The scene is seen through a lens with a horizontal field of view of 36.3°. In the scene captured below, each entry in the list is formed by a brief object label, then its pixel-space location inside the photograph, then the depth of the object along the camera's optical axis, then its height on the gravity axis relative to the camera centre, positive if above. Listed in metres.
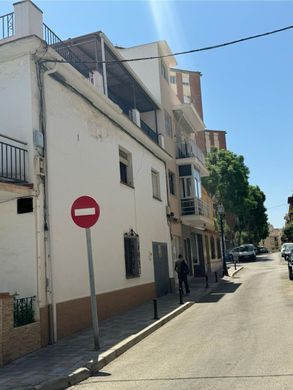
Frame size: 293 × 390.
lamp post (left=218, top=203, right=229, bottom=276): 26.80 +0.48
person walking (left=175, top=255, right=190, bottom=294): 18.23 -0.44
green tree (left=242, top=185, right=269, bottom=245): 58.14 +4.70
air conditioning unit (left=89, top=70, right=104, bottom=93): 13.35 +5.54
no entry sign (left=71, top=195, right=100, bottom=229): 8.47 +1.01
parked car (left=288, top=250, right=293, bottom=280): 20.98 -0.63
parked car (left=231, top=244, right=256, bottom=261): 44.31 +0.19
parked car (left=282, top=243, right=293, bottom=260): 41.31 +0.27
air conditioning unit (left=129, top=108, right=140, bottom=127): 17.39 +5.65
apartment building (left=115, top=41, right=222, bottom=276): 22.84 +5.69
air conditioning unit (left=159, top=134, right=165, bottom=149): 21.25 +5.64
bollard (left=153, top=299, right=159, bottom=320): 11.70 -1.33
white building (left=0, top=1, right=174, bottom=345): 9.34 +2.05
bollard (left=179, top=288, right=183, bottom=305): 14.97 -1.25
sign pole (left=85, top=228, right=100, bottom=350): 8.27 -0.70
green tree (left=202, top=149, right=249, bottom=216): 46.94 +7.60
